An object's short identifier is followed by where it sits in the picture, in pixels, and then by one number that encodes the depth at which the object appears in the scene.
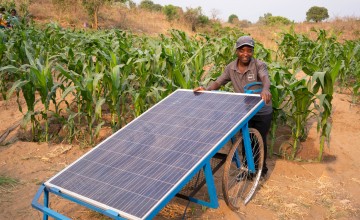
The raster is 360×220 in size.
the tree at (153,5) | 54.51
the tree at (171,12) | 31.27
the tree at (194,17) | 30.81
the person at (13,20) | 8.61
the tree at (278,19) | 41.61
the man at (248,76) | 3.36
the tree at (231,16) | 68.65
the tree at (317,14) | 45.97
